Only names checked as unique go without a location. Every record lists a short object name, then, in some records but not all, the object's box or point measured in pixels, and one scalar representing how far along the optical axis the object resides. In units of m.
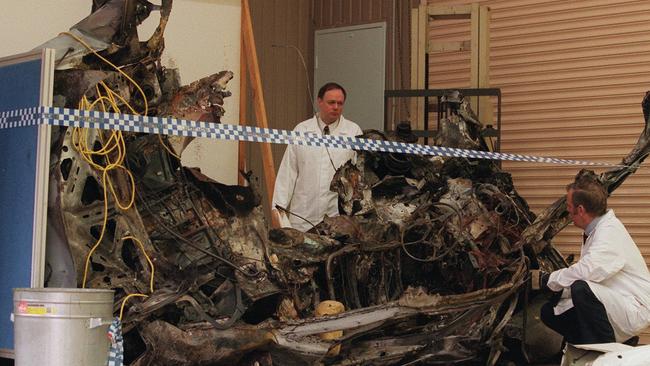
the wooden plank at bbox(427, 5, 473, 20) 10.00
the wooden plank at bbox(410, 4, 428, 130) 9.93
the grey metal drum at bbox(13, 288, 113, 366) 4.89
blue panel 5.48
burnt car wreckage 5.61
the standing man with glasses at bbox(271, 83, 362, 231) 8.45
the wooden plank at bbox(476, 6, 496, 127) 9.71
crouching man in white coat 6.70
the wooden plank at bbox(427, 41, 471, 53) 9.91
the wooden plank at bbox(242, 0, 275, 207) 8.36
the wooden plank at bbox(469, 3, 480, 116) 9.77
